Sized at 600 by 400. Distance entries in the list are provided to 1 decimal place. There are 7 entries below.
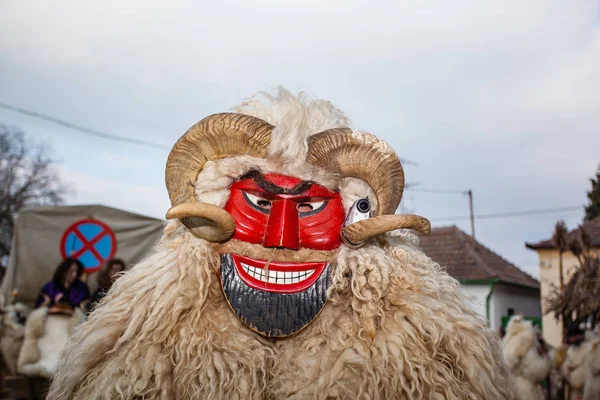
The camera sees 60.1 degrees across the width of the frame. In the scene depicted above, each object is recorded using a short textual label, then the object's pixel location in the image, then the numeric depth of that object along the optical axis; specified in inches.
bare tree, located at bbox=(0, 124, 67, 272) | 934.4
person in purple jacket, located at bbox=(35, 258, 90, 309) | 275.6
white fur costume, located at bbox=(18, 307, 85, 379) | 255.6
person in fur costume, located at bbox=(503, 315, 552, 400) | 310.6
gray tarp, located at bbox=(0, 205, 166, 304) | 334.3
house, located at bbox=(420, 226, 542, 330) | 731.4
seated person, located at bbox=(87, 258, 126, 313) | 256.3
